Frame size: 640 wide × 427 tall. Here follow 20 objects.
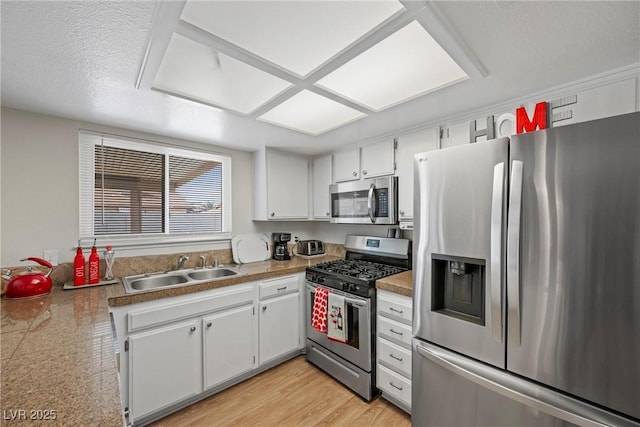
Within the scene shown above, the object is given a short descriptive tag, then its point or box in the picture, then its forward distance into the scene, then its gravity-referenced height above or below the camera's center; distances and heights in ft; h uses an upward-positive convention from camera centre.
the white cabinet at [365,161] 7.93 +1.71
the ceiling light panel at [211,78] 3.98 +2.43
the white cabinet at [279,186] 9.62 +1.04
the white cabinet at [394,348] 6.05 -3.24
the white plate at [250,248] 9.44 -1.27
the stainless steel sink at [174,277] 7.18 -1.85
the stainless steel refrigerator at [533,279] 3.13 -0.97
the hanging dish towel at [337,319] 7.11 -2.92
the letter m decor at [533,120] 4.15 +1.48
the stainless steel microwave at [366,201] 7.68 +0.38
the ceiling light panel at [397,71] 3.80 +2.45
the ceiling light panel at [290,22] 3.11 +2.44
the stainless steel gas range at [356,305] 6.75 -2.49
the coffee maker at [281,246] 9.94 -1.24
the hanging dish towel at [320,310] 7.62 -2.85
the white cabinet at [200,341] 5.78 -3.28
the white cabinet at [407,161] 7.05 +1.48
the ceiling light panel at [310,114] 5.70 +2.45
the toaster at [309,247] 10.53 -1.39
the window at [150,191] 7.07 +0.72
